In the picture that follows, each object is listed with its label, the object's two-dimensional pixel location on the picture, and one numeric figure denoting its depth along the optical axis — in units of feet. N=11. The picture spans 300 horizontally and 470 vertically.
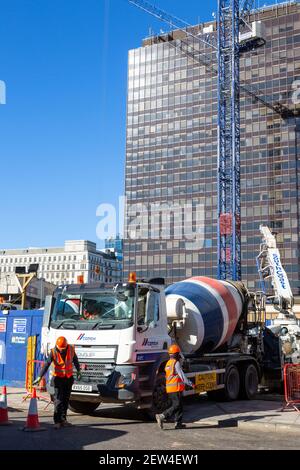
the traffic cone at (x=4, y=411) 35.73
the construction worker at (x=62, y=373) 34.94
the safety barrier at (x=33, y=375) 52.95
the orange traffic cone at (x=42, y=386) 53.19
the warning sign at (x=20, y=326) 57.67
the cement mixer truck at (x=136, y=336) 36.22
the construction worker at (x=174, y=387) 35.52
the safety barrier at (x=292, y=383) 44.88
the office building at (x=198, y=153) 339.98
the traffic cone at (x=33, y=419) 33.27
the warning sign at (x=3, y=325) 59.47
